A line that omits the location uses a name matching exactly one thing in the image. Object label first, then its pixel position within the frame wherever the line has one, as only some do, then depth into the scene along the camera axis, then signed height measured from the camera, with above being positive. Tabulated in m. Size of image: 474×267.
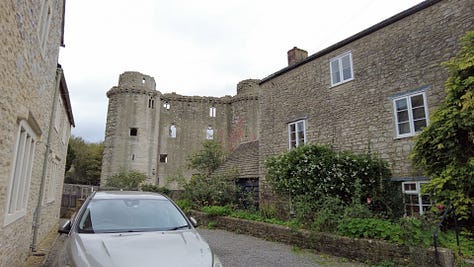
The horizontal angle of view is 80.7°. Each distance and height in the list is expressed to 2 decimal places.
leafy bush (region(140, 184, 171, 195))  23.45 -0.63
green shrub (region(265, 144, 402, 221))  10.11 +0.19
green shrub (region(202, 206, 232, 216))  12.99 -1.35
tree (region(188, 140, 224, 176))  21.98 +1.79
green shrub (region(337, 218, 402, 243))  6.64 -1.18
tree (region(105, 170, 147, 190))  26.72 +0.14
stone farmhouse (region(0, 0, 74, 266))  4.36 +1.35
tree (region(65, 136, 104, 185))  41.84 +2.15
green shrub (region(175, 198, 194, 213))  16.17 -1.37
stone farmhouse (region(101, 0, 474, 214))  9.54 +3.74
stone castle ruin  30.17 +6.65
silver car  2.96 -0.69
